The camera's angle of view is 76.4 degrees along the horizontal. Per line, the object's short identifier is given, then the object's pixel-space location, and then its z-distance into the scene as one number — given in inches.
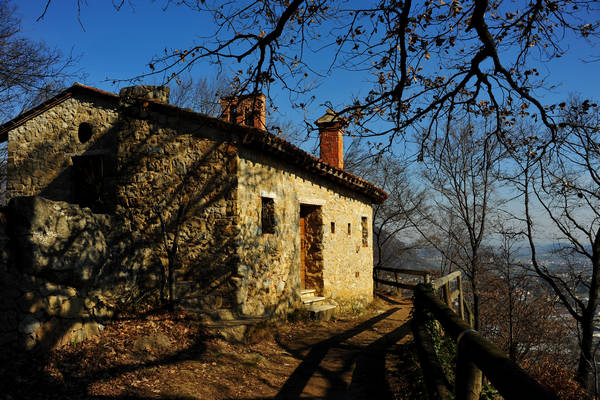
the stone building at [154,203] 240.1
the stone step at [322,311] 353.7
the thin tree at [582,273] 493.0
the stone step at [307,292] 384.8
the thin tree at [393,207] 864.9
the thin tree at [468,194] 656.4
